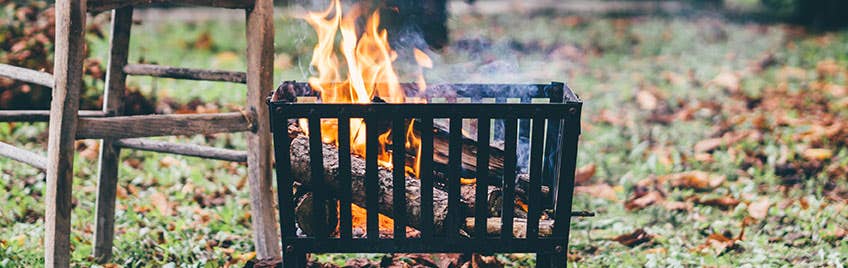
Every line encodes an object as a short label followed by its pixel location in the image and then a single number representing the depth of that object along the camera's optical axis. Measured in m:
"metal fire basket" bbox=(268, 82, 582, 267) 2.36
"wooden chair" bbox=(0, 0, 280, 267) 2.35
